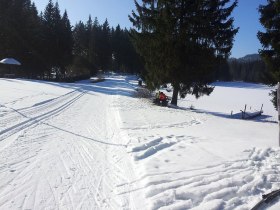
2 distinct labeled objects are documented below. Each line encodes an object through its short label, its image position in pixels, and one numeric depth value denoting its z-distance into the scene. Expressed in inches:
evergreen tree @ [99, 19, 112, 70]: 2203.1
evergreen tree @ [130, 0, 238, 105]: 537.5
